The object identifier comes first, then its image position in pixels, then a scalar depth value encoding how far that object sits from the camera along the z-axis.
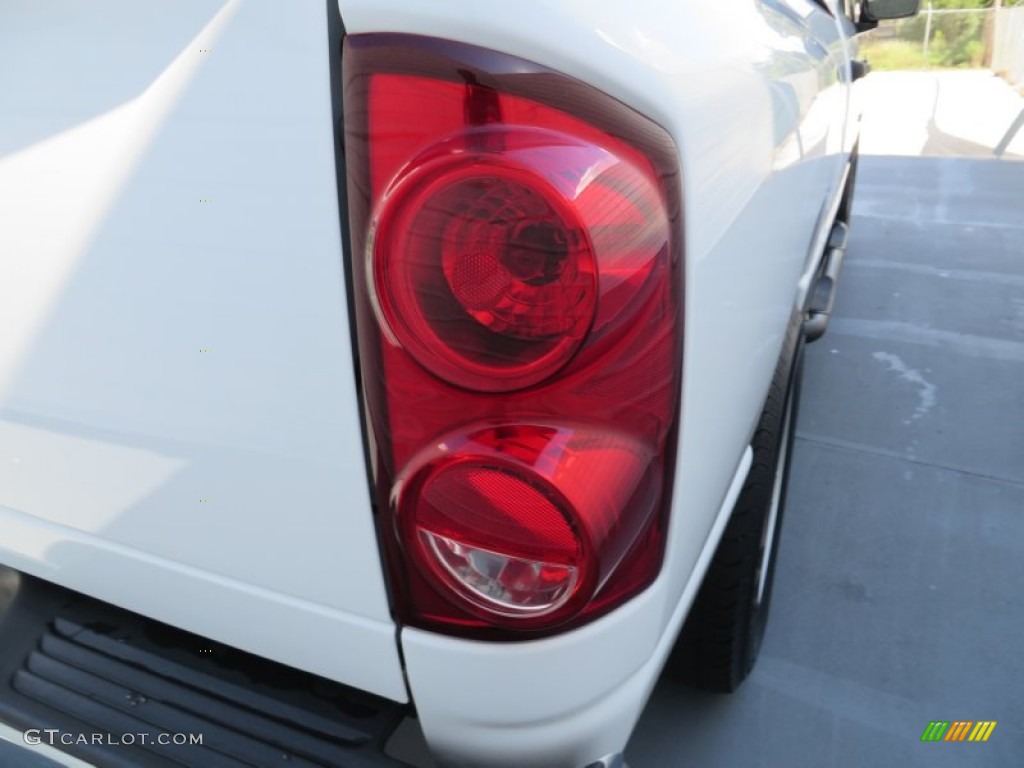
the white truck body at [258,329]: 0.93
